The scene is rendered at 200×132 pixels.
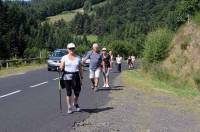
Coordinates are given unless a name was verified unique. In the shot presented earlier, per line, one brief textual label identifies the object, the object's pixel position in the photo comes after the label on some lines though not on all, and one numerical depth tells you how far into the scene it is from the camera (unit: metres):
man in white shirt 44.66
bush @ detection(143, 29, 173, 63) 39.78
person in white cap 13.23
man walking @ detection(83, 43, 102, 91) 20.30
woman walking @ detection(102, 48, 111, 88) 23.22
